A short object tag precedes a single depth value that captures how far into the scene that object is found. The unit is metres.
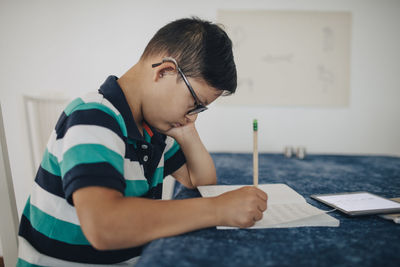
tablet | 0.54
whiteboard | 1.64
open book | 0.49
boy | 0.39
